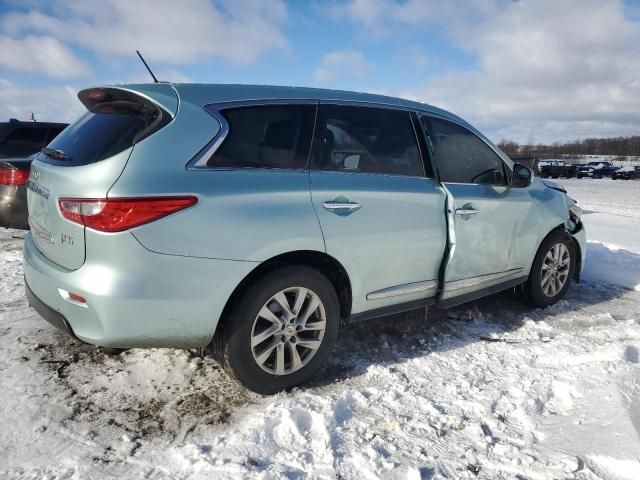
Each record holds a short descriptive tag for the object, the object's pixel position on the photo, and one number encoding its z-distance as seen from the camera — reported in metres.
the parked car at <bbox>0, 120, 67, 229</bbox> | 5.29
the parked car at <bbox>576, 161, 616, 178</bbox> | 42.22
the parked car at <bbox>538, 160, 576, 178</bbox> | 40.62
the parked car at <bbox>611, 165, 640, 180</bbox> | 41.78
